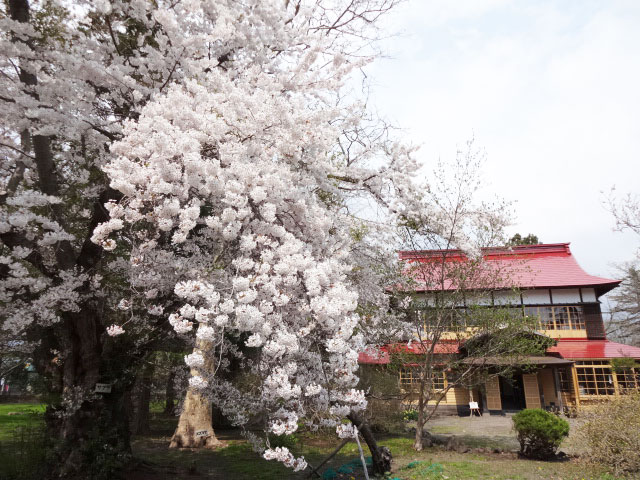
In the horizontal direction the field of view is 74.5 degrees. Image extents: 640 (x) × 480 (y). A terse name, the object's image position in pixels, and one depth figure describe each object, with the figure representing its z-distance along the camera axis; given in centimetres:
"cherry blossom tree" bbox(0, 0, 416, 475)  469
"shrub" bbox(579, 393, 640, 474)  748
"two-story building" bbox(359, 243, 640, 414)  1975
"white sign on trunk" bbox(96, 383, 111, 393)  684
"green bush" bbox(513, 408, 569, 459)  1031
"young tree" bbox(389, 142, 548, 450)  1184
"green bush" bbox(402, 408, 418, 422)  1846
